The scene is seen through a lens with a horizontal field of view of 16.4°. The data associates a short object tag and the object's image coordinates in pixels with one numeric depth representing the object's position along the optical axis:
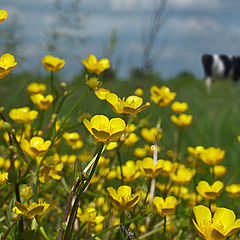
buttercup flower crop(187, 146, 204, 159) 0.78
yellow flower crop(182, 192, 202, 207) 0.84
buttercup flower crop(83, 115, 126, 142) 0.60
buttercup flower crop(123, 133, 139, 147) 0.85
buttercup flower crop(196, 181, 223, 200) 0.69
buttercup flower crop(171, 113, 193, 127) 0.92
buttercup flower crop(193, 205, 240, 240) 0.60
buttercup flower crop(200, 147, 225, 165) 0.76
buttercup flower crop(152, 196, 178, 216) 0.68
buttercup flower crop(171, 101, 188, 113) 0.94
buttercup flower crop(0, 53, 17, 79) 0.61
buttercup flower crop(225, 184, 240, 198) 0.77
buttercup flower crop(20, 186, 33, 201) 0.66
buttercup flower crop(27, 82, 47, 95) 0.82
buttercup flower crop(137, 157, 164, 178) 0.69
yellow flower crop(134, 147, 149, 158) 0.86
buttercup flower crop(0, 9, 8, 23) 0.61
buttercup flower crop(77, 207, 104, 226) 0.69
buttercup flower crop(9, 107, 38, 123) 0.78
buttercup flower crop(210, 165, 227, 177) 0.82
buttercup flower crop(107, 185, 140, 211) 0.64
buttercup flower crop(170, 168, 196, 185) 0.77
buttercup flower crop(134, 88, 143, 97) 0.82
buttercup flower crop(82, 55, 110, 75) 0.82
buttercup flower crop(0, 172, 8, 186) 0.63
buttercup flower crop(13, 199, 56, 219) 0.62
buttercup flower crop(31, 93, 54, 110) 0.78
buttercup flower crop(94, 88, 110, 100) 0.68
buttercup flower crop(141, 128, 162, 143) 0.87
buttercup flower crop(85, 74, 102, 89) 0.73
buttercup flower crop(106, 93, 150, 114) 0.62
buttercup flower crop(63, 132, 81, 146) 0.83
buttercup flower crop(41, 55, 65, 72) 0.79
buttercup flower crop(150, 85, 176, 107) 0.81
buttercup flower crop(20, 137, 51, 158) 0.67
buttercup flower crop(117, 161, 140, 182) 0.74
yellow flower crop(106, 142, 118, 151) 0.72
